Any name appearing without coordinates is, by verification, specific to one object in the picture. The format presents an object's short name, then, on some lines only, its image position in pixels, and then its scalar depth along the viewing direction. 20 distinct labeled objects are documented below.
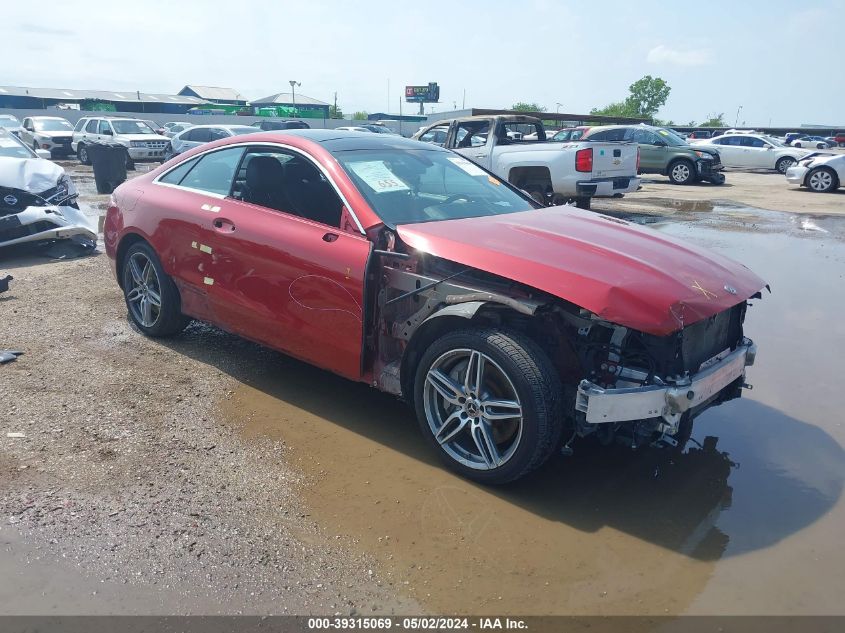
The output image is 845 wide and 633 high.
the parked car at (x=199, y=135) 22.66
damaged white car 8.16
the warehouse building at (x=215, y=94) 94.00
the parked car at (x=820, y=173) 18.69
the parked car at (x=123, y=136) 23.41
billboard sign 108.06
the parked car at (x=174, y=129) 31.76
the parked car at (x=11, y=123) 25.03
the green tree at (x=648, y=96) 112.81
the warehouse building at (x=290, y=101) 77.76
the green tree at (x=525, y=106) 112.31
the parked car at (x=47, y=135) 26.08
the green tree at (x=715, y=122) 108.04
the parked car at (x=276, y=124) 32.39
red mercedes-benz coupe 3.25
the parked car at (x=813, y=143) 36.92
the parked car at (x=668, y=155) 20.72
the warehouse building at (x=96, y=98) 58.84
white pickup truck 11.70
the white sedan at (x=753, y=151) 26.14
